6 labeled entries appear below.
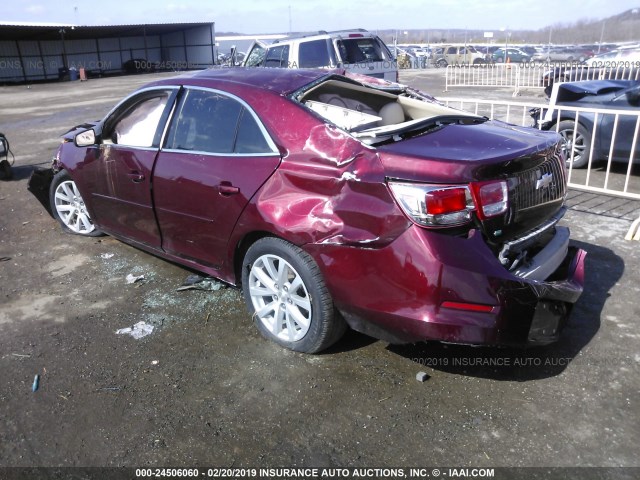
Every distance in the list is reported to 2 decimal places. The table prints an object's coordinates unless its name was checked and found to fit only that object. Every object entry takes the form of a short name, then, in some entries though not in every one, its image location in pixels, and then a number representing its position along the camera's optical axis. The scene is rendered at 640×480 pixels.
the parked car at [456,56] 37.29
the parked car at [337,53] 12.65
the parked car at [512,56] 38.54
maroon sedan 2.79
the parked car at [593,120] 7.12
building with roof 33.31
